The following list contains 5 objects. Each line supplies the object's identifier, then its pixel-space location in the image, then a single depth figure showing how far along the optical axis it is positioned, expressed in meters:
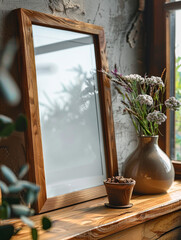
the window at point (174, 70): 1.97
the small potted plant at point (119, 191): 1.38
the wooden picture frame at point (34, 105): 1.31
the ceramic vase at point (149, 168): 1.59
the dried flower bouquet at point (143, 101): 1.54
